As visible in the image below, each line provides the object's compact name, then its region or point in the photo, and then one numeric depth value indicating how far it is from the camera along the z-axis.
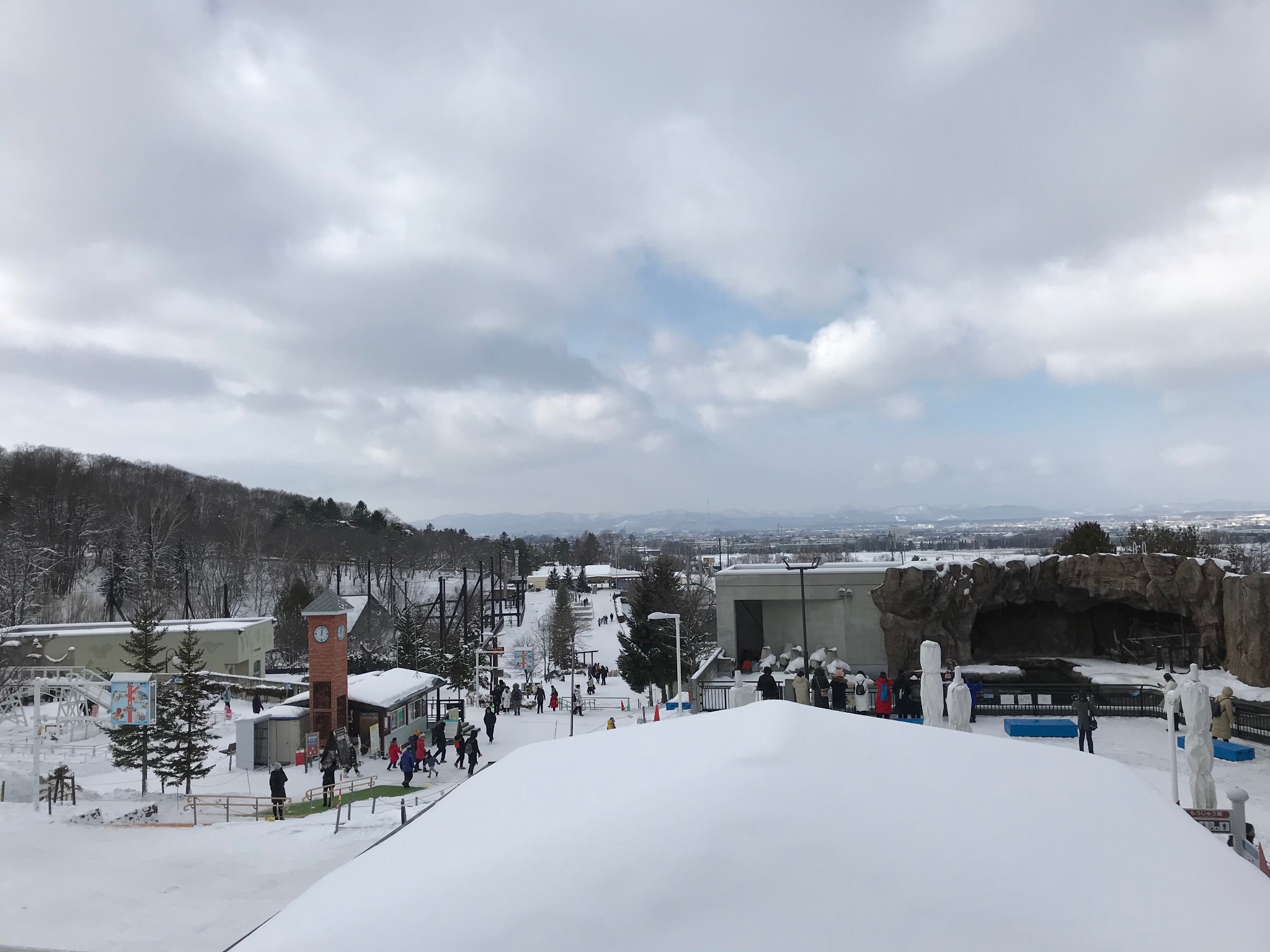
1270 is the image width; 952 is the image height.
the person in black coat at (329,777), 18.16
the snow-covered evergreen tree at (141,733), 20.11
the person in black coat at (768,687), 21.73
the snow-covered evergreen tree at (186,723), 20.06
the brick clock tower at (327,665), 23.47
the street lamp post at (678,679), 21.03
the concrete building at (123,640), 36.97
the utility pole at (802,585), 25.03
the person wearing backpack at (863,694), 22.27
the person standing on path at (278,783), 17.58
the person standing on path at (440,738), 22.56
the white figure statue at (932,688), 17.12
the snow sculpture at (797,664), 29.11
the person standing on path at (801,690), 20.11
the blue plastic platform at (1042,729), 19.80
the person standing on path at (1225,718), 19.03
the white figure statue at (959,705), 16.03
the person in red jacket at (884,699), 22.64
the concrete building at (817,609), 33.44
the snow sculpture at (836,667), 27.28
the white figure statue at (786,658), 31.53
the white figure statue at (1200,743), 12.71
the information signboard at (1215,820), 11.24
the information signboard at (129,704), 17.58
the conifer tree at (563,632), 56.84
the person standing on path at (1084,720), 17.23
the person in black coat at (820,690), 21.86
